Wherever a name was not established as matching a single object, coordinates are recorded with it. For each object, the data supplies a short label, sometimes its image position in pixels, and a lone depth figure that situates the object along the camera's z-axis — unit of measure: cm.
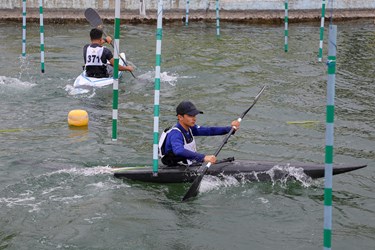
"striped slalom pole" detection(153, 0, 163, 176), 811
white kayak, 1367
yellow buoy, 1156
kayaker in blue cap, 854
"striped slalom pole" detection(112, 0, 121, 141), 897
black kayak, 877
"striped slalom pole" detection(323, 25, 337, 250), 532
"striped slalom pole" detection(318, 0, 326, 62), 1560
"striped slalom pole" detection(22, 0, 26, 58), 1533
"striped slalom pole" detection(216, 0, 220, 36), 1917
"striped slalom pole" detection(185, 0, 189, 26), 2069
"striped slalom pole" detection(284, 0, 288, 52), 1723
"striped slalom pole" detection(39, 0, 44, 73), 1387
